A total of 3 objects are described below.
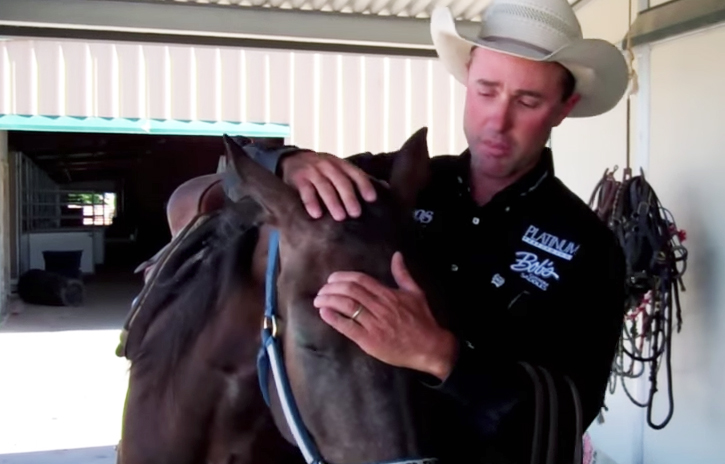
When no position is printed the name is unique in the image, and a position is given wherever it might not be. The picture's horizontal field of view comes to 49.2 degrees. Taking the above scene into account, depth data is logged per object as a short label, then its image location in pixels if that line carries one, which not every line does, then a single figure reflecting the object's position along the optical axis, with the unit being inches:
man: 58.2
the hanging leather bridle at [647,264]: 142.2
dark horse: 47.7
